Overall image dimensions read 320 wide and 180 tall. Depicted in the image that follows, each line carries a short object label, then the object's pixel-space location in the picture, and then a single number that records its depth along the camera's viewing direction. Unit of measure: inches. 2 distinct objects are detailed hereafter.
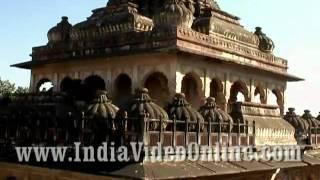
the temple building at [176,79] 450.6
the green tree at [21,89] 1453.0
